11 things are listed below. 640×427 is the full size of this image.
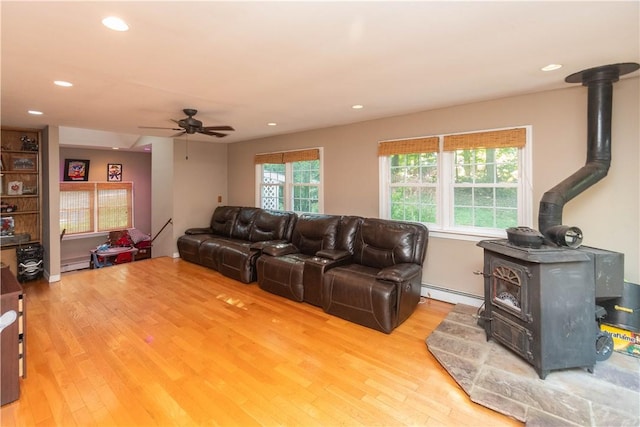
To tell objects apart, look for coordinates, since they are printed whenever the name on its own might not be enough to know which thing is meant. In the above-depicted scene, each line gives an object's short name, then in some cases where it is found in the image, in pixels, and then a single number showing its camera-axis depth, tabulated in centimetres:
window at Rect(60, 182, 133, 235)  736
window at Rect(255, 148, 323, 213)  509
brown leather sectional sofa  309
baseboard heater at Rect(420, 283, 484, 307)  353
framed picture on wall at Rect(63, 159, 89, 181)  725
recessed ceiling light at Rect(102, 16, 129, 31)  166
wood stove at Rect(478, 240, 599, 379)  221
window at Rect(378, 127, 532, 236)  323
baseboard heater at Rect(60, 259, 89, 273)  731
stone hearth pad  186
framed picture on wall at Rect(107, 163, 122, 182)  790
